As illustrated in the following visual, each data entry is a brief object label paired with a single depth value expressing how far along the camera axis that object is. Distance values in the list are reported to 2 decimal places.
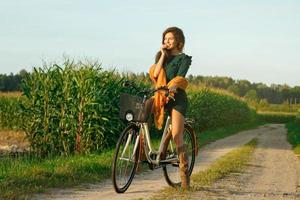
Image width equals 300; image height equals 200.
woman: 12.01
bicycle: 11.79
